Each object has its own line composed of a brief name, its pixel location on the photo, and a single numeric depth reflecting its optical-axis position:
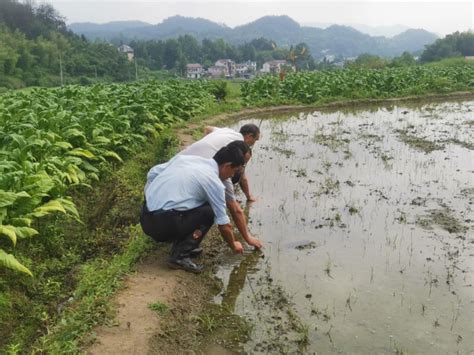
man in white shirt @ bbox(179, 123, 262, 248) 5.23
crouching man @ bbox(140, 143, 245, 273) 4.74
